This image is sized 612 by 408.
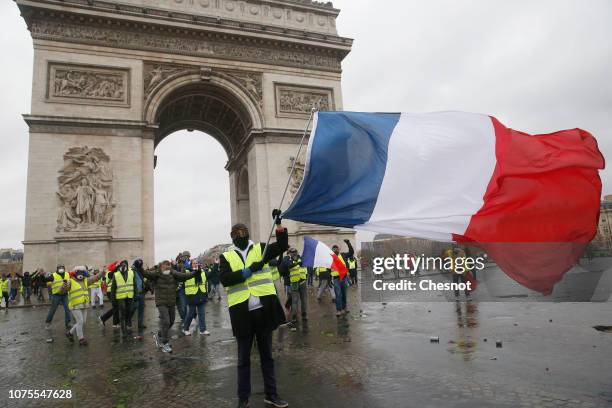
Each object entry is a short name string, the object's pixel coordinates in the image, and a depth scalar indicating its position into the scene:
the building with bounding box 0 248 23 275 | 79.53
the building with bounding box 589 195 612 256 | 67.88
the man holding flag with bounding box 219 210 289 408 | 3.91
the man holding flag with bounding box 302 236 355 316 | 9.60
